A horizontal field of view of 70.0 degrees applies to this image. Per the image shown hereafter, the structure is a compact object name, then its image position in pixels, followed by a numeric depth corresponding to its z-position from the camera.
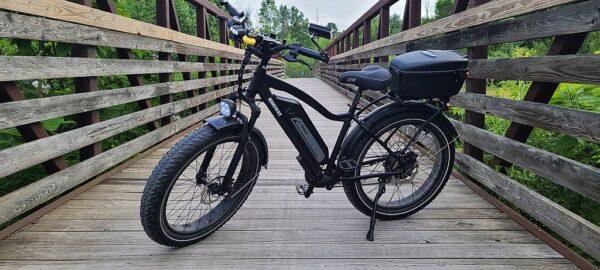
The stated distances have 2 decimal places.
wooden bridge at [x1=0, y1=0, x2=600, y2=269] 2.11
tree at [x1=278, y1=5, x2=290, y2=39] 85.36
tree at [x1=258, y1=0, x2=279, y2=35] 82.04
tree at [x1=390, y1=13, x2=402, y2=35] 53.50
